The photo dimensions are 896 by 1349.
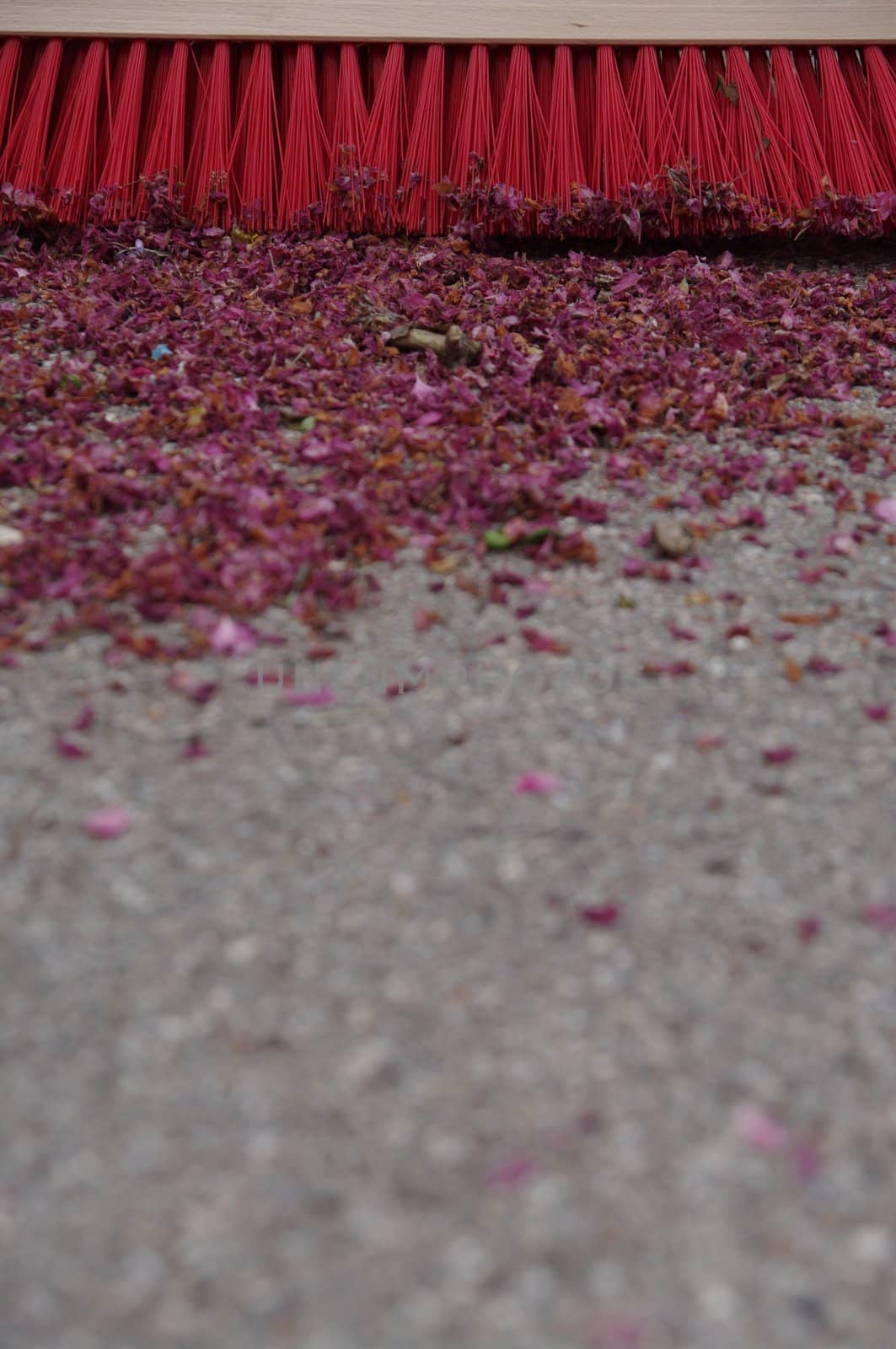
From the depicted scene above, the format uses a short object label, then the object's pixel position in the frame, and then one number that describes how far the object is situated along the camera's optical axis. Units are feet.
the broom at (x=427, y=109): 3.75
